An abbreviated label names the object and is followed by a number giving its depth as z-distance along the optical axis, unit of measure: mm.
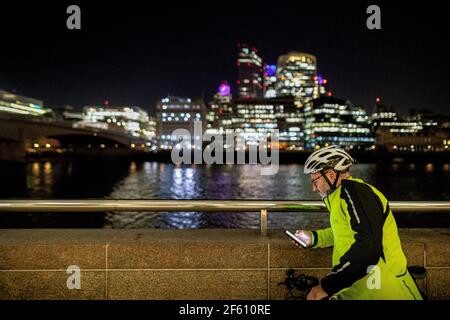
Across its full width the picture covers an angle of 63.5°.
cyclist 2352
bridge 65438
